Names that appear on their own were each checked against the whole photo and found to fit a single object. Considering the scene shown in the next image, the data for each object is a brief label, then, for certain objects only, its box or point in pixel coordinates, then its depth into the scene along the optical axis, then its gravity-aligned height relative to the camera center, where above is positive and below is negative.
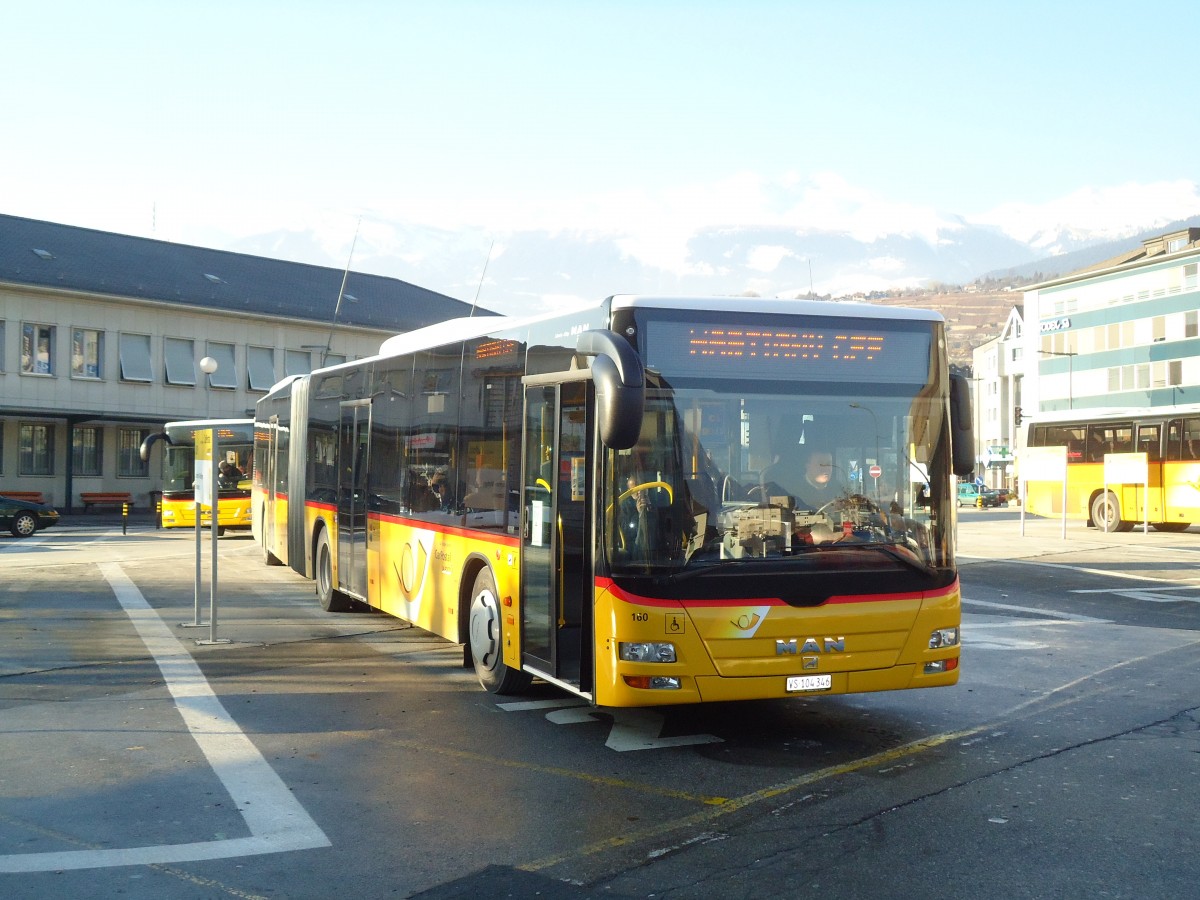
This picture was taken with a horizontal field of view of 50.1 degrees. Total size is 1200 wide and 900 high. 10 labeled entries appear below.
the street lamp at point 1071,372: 86.94 +7.46
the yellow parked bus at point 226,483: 35.94 -0.01
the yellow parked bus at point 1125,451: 33.66 +0.46
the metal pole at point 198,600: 14.20 -1.32
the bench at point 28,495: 48.47 -0.46
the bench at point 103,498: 51.44 -0.62
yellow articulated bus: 7.61 -0.12
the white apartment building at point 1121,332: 78.75 +9.85
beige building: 51.44 +6.23
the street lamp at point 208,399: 57.31 +3.75
